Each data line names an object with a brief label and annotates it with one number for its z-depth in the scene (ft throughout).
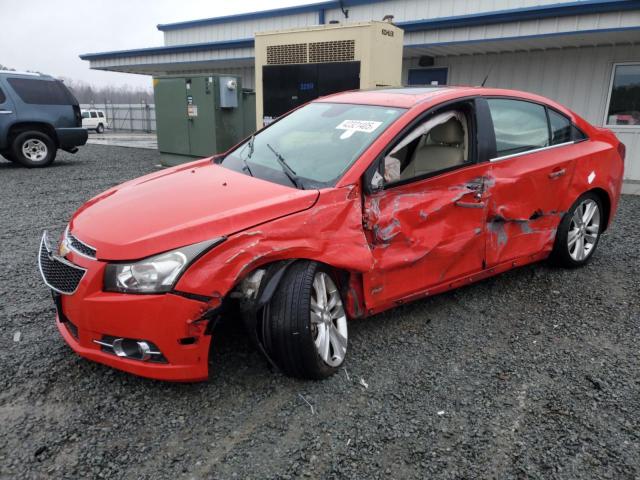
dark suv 33.30
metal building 26.27
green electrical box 32.60
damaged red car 7.91
